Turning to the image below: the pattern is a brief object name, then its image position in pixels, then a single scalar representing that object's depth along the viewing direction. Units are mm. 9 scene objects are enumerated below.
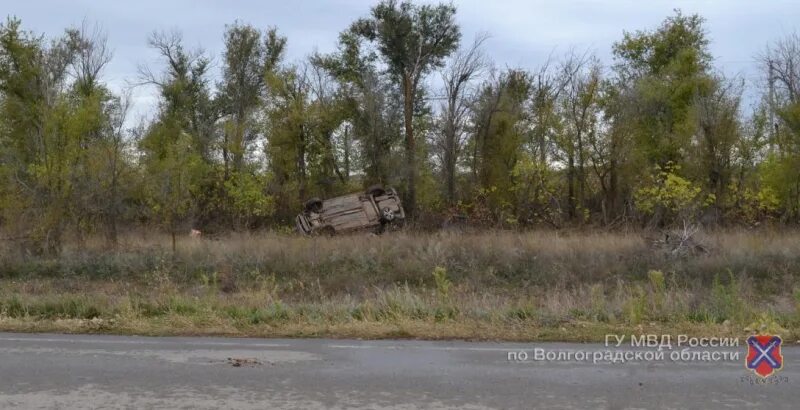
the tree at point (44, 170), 20219
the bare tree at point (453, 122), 32344
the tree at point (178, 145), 24094
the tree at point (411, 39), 33000
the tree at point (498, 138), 30891
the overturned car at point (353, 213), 25750
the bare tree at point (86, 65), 36938
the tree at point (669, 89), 29453
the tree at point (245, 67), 37531
